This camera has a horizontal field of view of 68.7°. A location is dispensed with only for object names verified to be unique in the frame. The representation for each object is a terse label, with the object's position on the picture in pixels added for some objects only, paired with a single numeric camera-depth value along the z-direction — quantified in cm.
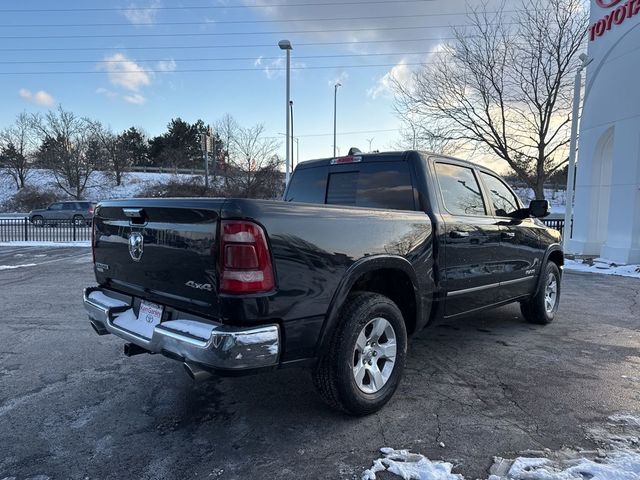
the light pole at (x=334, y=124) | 3784
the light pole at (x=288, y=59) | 1933
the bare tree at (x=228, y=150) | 4028
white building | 1140
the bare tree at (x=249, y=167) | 3488
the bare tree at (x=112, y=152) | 4819
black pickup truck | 264
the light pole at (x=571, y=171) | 1341
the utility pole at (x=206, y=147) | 3717
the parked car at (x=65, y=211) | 3039
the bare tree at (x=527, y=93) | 1964
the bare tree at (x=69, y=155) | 4547
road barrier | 1885
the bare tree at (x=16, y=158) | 4712
